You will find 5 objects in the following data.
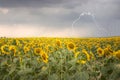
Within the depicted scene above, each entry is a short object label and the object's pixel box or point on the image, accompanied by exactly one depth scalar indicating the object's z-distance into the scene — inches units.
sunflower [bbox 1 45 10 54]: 126.8
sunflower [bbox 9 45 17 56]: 120.6
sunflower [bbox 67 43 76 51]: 101.9
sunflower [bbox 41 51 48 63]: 92.1
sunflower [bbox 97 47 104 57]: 98.5
